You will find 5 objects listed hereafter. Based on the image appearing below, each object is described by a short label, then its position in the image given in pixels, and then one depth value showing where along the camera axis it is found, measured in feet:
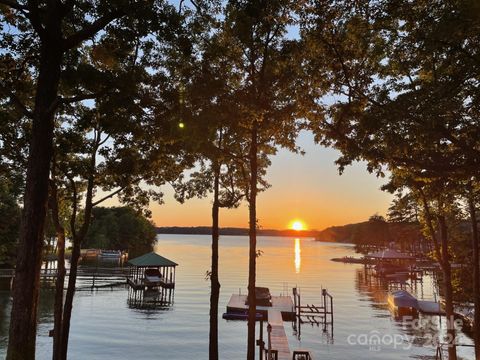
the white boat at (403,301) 141.60
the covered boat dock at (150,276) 176.04
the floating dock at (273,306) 131.24
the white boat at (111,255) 376.07
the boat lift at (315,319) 122.05
